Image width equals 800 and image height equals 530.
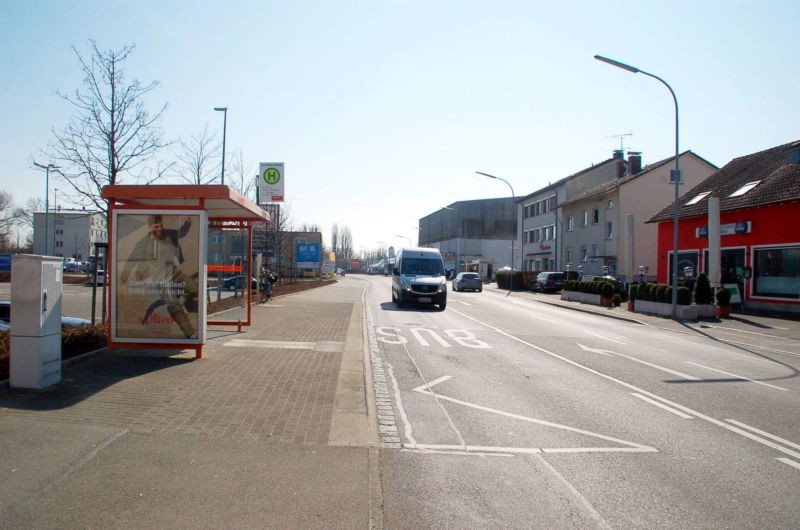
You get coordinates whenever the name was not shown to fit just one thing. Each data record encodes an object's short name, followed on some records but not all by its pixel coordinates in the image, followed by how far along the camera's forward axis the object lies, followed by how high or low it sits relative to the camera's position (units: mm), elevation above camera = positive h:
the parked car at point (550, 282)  44981 -1066
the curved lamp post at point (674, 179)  19375 +3201
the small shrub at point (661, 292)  24328 -924
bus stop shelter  9617 -162
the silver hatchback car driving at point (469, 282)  48094 -1209
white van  25594 -506
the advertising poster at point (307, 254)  50500 +870
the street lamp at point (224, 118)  21750 +5224
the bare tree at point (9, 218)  47106 +3419
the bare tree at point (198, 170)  21547 +3305
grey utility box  7047 -723
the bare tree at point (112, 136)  13227 +2744
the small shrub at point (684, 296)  23156 -1016
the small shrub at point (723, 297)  23109 -1033
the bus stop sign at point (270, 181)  21250 +2898
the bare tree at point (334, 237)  146875 +6785
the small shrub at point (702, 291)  23219 -839
